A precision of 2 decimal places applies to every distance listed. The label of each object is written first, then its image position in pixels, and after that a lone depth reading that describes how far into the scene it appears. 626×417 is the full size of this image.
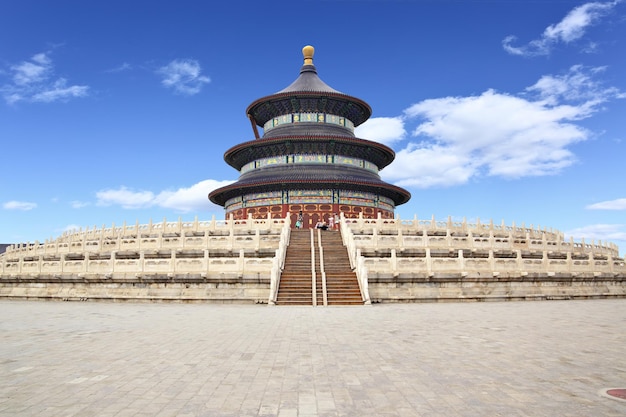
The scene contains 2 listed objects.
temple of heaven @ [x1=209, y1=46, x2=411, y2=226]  42.44
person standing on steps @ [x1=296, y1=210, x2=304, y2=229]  37.56
